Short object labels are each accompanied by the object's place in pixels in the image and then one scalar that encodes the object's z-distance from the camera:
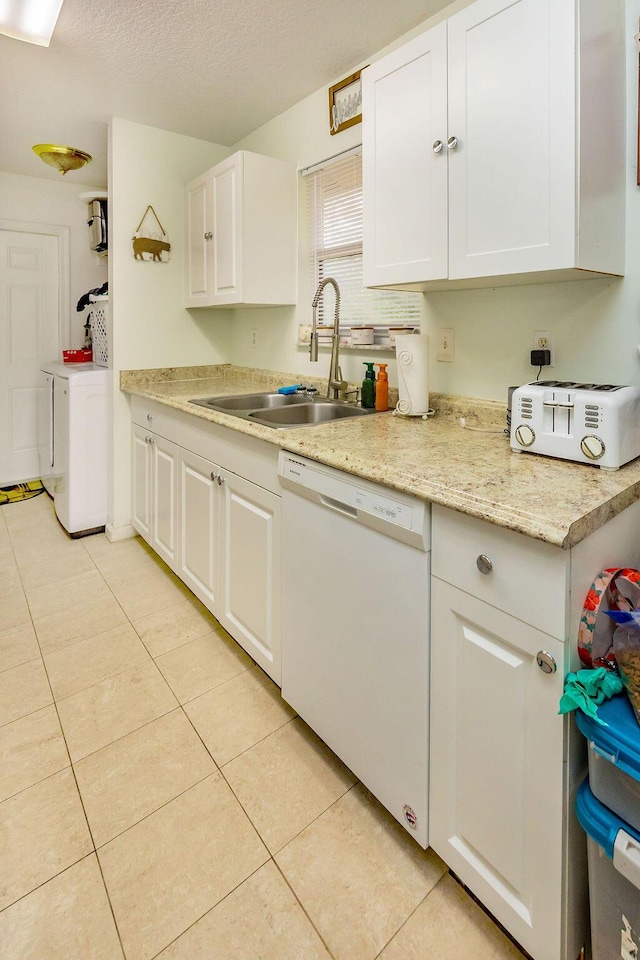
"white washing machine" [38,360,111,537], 3.06
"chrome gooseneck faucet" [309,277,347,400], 2.20
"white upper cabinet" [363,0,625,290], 1.18
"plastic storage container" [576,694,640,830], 0.81
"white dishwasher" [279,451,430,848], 1.14
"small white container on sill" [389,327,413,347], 2.08
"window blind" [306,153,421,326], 2.25
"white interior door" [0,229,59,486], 4.08
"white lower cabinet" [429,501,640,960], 0.89
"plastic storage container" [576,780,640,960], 0.83
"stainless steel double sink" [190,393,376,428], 2.10
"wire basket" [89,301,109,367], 3.19
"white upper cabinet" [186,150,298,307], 2.54
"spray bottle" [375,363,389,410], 2.00
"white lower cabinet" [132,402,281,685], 1.71
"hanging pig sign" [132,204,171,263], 2.94
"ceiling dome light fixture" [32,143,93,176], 2.61
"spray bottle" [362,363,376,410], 2.07
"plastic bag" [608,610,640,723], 0.82
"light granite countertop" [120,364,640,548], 0.91
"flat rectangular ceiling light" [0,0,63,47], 1.83
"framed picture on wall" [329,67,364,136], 2.22
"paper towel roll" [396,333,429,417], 1.73
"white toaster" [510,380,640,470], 1.12
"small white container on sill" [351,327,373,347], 2.21
